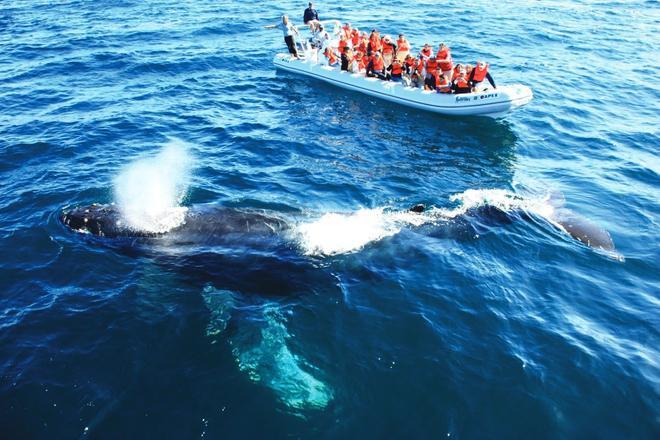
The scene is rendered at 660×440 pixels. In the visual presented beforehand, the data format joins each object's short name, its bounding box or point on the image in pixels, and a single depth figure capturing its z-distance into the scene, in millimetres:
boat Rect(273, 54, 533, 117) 27109
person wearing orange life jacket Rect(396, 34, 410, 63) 31469
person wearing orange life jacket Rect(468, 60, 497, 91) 27703
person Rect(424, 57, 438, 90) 28875
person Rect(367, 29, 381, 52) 31930
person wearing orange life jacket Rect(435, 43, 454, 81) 28344
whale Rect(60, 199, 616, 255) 16172
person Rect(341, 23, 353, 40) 33656
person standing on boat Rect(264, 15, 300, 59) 34969
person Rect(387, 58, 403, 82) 30484
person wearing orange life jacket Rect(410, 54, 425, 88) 29750
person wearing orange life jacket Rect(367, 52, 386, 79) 31078
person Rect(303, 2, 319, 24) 36653
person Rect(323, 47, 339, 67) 33531
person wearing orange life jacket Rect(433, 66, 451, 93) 28500
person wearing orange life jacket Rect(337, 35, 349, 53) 32750
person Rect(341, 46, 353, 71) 31906
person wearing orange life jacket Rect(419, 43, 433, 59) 29656
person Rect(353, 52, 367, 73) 31969
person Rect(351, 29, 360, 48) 33469
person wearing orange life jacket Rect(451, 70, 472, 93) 28234
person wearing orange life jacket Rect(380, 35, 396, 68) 31547
